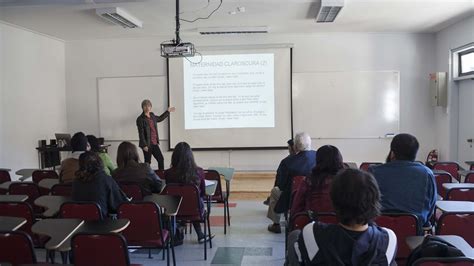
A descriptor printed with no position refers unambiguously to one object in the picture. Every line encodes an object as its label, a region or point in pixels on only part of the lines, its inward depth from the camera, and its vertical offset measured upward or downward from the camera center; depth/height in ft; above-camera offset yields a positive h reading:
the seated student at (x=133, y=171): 12.90 -1.76
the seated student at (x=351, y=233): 5.14 -1.54
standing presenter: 23.81 -1.06
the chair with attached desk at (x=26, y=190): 12.48 -2.21
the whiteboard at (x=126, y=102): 28.53 +1.03
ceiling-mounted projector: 16.96 +2.77
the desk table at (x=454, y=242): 6.51 -2.21
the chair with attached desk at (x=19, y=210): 9.82 -2.24
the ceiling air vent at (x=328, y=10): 18.87 +5.19
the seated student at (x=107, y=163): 14.19 -1.64
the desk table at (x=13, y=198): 10.49 -2.13
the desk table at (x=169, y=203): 9.83 -2.23
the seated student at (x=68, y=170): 13.42 -1.74
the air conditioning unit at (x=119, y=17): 20.22 +5.24
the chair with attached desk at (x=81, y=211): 9.37 -2.16
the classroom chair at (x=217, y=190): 15.44 -2.87
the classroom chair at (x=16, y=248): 7.13 -2.30
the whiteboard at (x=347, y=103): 27.37 +0.68
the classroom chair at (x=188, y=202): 12.12 -2.62
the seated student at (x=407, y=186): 8.77 -1.58
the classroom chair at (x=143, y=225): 9.74 -2.69
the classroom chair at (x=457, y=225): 8.19 -2.28
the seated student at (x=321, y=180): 9.50 -1.54
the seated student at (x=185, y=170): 12.88 -1.75
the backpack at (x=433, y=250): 5.56 -1.91
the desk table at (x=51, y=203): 9.64 -2.17
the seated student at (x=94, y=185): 10.40 -1.76
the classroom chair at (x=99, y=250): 7.38 -2.45
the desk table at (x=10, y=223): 8.05 -2.16
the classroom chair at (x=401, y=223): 8.06 -2.19
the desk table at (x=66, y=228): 7.47 -2.23
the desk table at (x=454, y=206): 9.42 -2.24
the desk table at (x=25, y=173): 15.71 -2.17
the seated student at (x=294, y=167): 13.07 -1.71
